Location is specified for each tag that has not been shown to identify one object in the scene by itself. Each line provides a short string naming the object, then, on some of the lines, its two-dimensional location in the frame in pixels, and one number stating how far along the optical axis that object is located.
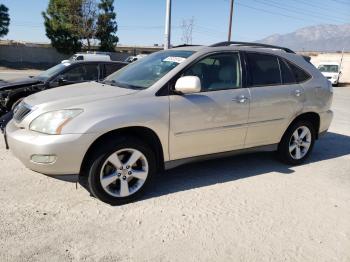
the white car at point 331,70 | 27.14
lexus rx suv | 3.69
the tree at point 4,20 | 41.06
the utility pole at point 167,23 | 15.38
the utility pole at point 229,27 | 31.42
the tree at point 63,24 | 41.22
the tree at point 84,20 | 41.44
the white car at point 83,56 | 25.97
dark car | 7.16
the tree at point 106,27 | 42.81
